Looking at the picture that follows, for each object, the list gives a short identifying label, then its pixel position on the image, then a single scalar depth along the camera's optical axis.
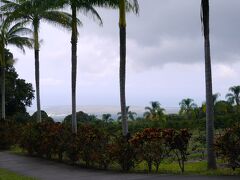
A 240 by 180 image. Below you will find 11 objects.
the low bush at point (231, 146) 10.87
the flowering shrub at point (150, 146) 12.23
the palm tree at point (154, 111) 71.03
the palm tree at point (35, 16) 21.85
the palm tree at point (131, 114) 96.86
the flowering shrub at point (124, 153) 12.43
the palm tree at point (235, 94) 82.38
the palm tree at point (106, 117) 86.43
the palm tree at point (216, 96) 70.51
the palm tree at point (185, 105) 74.19
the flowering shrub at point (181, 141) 12.09
